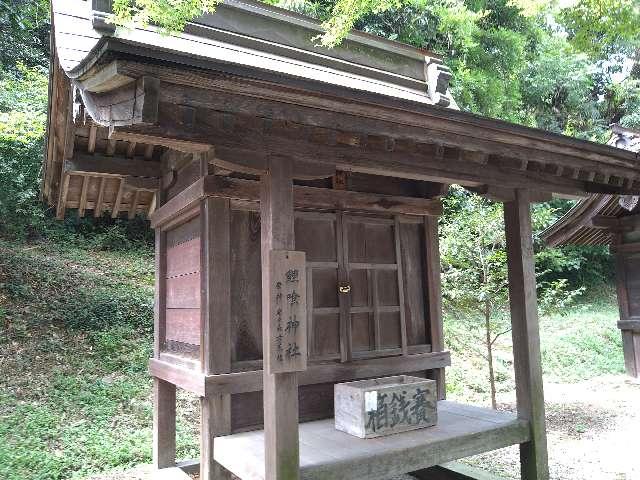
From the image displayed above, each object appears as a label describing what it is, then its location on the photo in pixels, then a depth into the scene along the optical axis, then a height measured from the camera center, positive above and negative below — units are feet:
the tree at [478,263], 24.09 +1.14
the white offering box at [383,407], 12.82 -3.30
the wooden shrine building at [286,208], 9.62 +2.65
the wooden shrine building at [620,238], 31.05 +3.04
